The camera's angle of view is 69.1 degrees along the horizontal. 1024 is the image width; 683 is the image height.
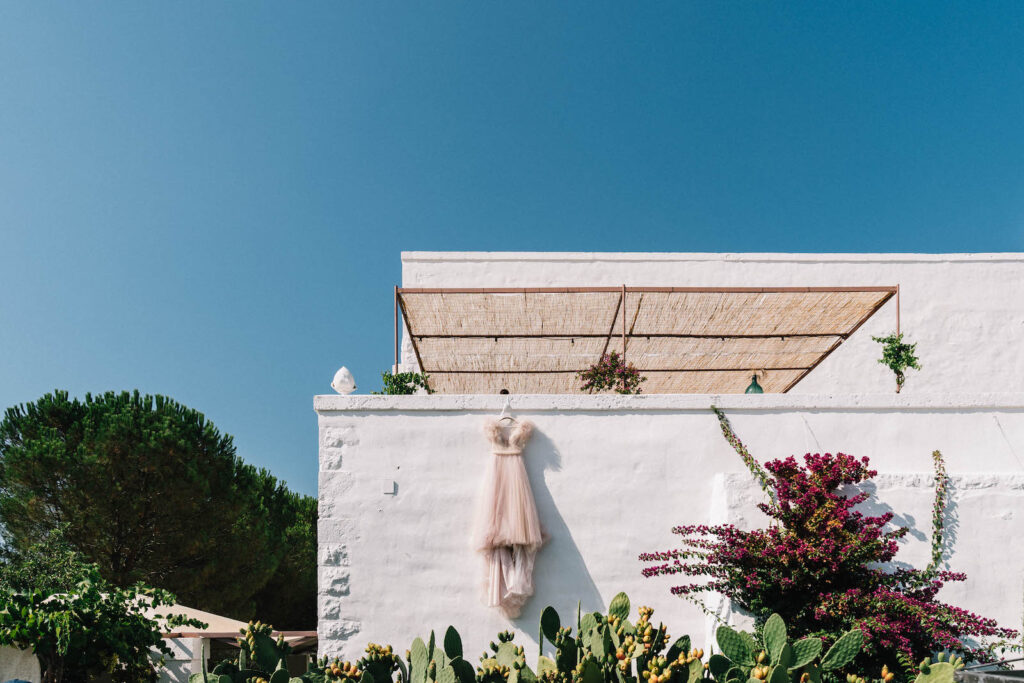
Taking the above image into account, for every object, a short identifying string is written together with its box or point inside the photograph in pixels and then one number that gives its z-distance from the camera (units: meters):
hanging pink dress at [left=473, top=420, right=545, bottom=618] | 5.20
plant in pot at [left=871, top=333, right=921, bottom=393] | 6.16
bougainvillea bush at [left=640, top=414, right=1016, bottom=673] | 4.21
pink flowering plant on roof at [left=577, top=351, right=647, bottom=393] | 6.41
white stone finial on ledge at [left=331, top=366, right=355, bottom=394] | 5.85
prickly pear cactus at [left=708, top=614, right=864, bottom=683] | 2.91
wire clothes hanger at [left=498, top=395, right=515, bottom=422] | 5.54
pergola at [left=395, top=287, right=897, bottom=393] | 6.54
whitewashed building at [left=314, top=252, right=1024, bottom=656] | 5.16
